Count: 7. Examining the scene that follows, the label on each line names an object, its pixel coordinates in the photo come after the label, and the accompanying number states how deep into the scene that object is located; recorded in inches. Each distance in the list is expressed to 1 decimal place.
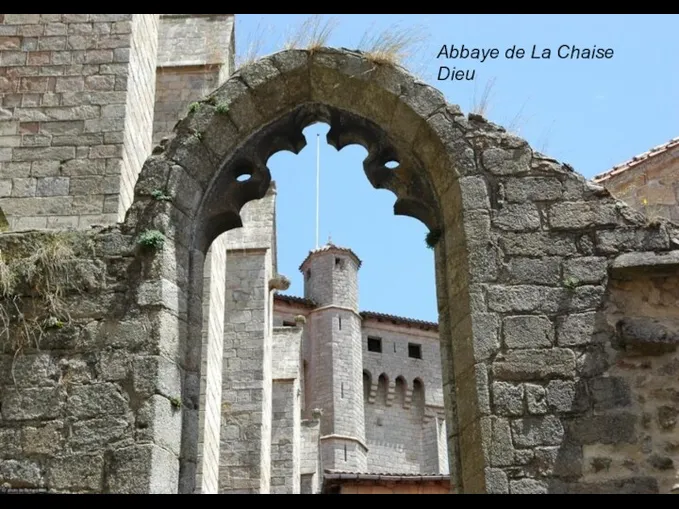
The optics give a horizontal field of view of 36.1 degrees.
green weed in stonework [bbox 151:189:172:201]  242.7
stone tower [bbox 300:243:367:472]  1424.7
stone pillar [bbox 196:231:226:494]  392.2
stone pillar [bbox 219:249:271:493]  488.4
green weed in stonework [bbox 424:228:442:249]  254.1
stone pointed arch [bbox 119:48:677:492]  225.1
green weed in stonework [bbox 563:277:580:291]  233.6
